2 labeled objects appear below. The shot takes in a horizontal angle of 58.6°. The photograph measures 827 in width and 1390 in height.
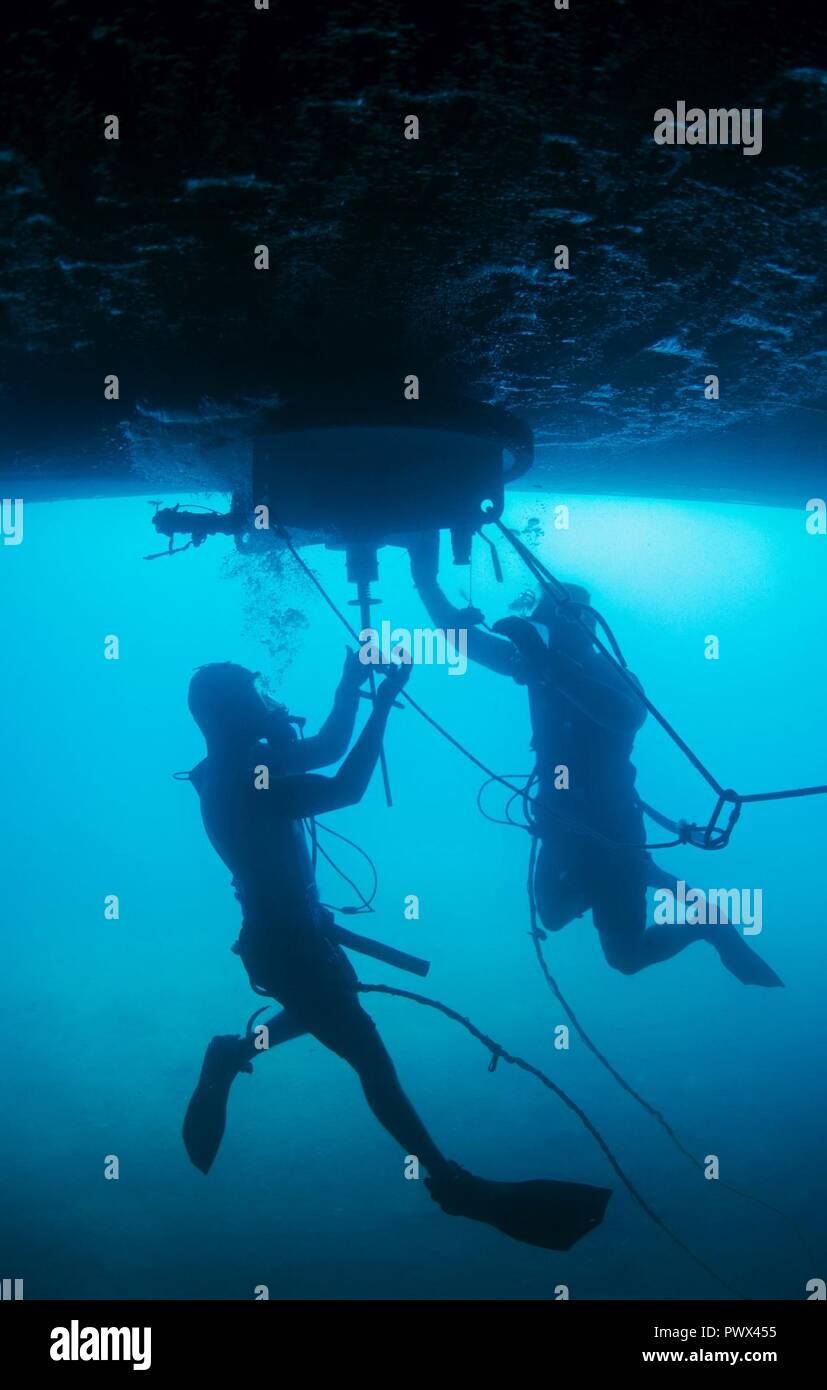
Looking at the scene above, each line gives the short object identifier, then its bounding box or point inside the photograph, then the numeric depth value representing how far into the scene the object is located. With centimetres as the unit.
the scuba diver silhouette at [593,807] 517
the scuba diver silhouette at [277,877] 454
